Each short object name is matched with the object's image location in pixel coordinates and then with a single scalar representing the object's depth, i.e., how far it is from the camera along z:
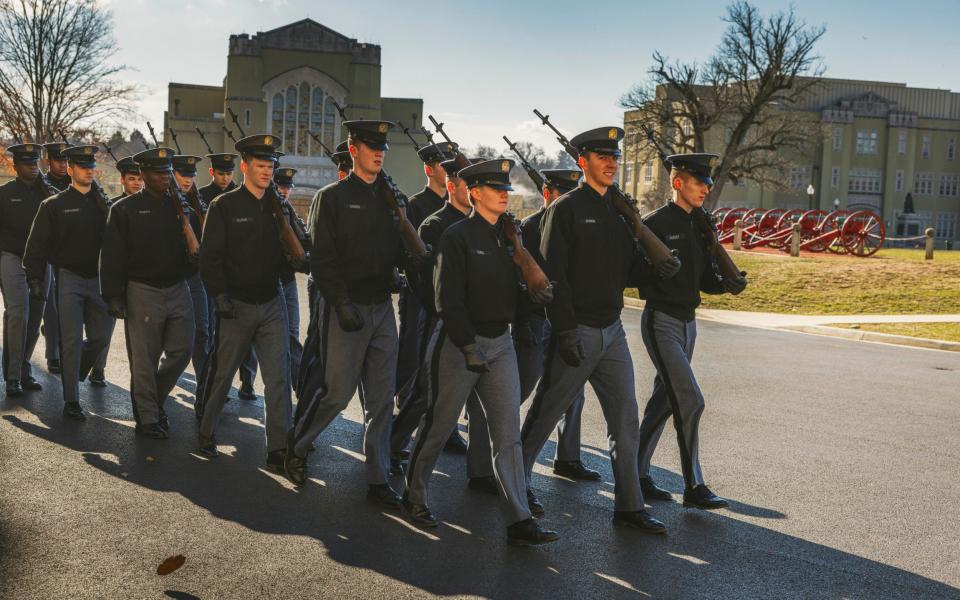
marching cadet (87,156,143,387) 9.51
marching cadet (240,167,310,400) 8.84
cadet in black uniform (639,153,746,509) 6.14
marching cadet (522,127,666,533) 5.77
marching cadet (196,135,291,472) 6.77
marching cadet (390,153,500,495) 6.52
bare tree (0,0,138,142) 43.34
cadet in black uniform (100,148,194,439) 7.79
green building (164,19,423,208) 49.28
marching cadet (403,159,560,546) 5.40
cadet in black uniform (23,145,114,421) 8.59
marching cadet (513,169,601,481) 6.81
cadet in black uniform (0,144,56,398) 9.27
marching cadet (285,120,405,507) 6.20
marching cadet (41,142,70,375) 9.91
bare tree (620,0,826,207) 46.47
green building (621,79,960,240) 80.19
